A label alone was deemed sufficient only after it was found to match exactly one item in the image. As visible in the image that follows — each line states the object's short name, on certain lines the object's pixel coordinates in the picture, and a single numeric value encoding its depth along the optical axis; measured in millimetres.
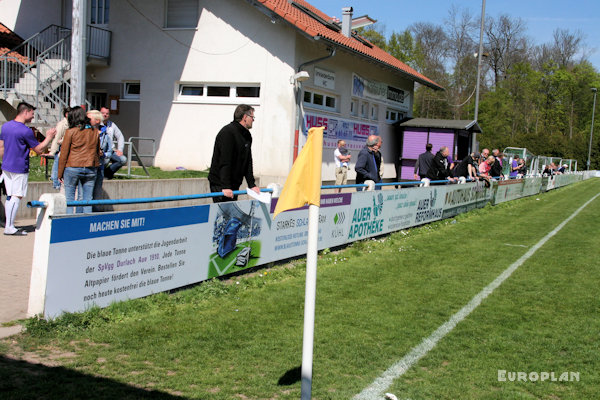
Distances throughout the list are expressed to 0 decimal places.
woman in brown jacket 7406
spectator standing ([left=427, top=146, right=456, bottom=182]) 15742
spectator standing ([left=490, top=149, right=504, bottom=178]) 24719
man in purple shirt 8516
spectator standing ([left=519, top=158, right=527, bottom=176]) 32875
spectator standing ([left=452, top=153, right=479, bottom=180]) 18766
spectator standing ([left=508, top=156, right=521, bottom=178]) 31978
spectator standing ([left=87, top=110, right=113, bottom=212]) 8305
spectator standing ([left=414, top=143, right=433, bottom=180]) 15906
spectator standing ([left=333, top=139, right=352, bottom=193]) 17594
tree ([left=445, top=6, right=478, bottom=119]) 60094
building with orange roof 18172
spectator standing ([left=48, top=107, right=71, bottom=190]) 9469
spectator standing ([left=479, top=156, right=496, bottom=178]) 23509
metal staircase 16562
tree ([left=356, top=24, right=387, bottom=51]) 58125
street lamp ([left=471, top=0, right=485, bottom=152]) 28417
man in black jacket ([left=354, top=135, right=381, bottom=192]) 11711
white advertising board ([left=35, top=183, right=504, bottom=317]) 4906
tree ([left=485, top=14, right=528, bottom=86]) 69062
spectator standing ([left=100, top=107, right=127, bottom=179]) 10453
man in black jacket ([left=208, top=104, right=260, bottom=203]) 7109
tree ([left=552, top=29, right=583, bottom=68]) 79125
